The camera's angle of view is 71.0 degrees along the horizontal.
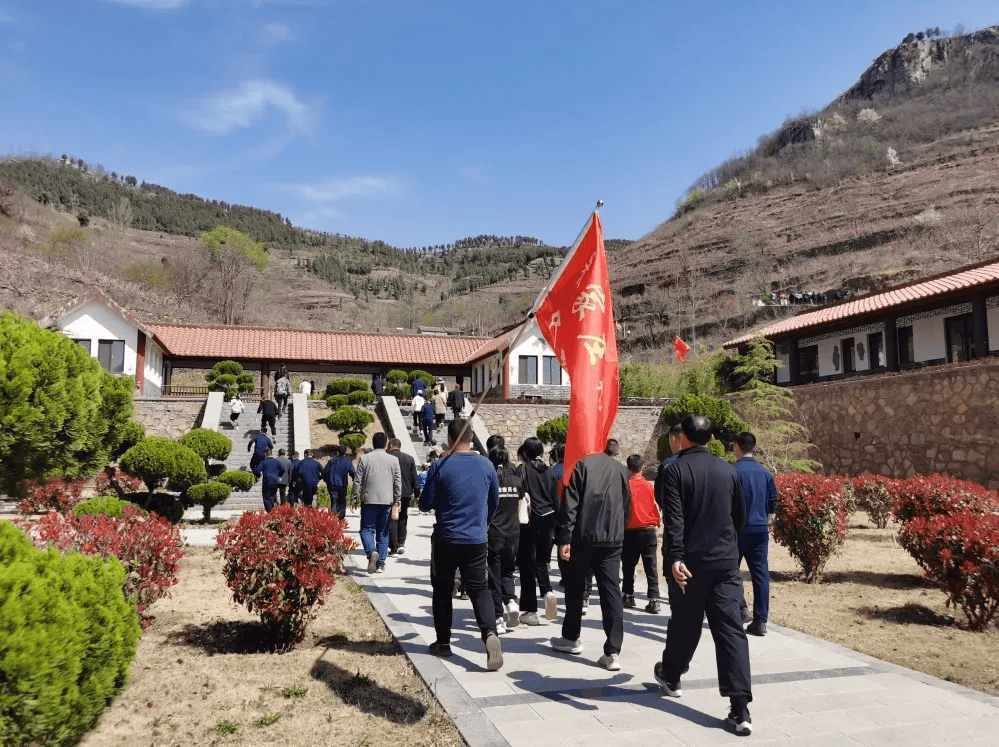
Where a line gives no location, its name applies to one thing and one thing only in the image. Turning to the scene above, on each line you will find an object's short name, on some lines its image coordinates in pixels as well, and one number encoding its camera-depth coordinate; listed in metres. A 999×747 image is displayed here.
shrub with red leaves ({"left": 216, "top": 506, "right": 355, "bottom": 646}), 5.15
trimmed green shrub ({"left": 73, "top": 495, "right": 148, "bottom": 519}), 8.56
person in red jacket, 6.81
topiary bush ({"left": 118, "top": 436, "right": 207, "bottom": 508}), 11.12
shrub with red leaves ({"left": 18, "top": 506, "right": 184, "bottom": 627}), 4.85
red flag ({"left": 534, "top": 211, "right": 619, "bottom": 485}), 4.85
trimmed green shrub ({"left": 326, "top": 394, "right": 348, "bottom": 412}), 25.44
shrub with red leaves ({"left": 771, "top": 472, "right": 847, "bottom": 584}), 8.05
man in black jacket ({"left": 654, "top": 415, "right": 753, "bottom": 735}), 4.00
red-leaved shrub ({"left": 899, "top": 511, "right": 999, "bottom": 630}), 5.88
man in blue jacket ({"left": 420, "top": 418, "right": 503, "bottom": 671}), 4.83
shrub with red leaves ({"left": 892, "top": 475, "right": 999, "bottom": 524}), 8.02
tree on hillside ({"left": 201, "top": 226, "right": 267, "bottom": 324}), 55.16
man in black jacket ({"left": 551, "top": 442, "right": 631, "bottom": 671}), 5.00
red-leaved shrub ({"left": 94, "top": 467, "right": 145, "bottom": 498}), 12.20
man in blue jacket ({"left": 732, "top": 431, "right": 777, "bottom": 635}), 5.79
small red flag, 31.96
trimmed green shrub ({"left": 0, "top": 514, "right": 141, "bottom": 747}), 2.85
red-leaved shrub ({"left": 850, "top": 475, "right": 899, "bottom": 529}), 13.08
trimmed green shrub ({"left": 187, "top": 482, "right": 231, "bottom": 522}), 12.47
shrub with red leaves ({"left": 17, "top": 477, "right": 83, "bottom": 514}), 11.03
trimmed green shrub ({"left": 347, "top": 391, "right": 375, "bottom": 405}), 25.67
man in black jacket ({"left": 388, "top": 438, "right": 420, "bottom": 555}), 8.62
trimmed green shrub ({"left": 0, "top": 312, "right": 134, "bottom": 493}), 5.97
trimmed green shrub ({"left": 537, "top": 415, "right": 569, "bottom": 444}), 21.36
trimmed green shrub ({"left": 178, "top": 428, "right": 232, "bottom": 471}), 14.29
